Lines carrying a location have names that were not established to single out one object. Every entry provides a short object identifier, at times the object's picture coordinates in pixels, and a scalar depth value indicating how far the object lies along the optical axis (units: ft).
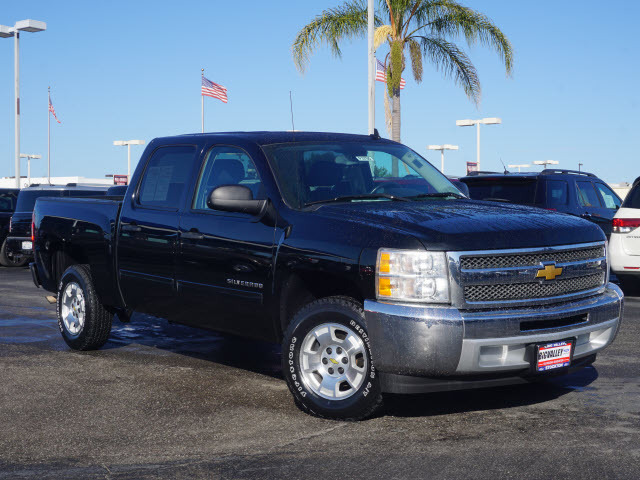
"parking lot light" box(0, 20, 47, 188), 108.99
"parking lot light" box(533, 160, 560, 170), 243.40
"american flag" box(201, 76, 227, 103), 118.32
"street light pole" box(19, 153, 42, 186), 292.81
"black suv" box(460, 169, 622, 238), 44.93
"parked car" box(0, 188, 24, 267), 67.36
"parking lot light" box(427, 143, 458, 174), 219.41
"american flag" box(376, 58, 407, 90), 84.11
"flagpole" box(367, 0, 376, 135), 79.10
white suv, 39.55
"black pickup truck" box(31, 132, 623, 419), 17.15
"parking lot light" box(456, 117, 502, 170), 155.63
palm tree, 87.71
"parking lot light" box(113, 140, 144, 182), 202.69
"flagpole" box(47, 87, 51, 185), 236.84
